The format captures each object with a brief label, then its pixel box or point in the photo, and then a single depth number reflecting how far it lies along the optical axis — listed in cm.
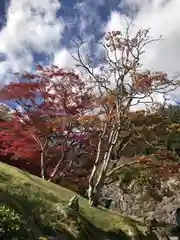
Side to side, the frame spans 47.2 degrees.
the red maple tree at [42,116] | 1007
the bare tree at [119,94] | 859
